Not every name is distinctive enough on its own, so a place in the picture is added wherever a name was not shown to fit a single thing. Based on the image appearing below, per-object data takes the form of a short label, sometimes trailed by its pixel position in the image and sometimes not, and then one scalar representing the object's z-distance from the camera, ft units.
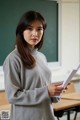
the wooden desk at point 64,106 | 9.45
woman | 4.96
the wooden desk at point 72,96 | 10.85
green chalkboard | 12.40
